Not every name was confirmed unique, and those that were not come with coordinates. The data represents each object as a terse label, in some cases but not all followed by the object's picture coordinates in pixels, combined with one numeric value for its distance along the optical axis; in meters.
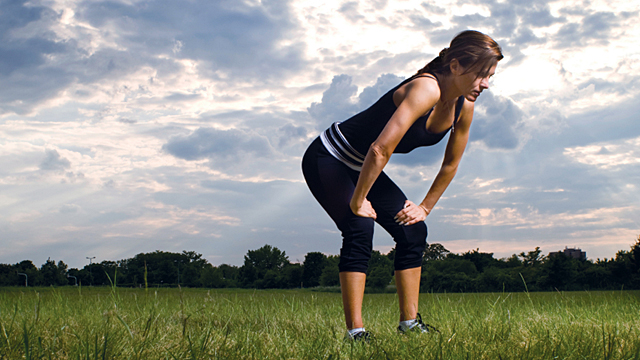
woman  3.00
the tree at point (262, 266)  53.85
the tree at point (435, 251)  41.86
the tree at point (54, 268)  46.67
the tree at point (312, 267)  48.95
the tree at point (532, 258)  28.45
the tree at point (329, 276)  34.53
